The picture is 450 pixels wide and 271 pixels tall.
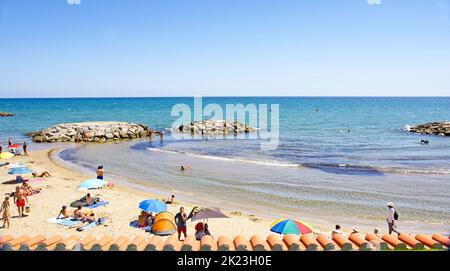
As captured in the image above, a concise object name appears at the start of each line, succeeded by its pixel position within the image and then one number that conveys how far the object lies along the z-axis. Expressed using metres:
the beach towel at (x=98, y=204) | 19.16
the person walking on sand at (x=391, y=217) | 14.52
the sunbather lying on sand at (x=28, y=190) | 20.97
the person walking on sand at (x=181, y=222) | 14.01
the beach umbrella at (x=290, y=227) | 13.39
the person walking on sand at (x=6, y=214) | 15.47
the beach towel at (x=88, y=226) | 15.61
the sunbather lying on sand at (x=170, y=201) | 20.45
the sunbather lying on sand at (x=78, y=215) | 16.70
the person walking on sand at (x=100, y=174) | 24.38
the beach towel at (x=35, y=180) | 24.44
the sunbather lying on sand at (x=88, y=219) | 16.38
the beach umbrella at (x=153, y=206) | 16.25
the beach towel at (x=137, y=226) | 15.79
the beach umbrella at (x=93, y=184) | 20.77
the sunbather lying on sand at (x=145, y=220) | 16.30
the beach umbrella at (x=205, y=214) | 14.30
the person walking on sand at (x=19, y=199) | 17.01
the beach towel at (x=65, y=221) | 16.20
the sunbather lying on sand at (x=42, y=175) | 26.14
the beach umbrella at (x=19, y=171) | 25.42
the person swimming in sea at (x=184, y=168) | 30.47
